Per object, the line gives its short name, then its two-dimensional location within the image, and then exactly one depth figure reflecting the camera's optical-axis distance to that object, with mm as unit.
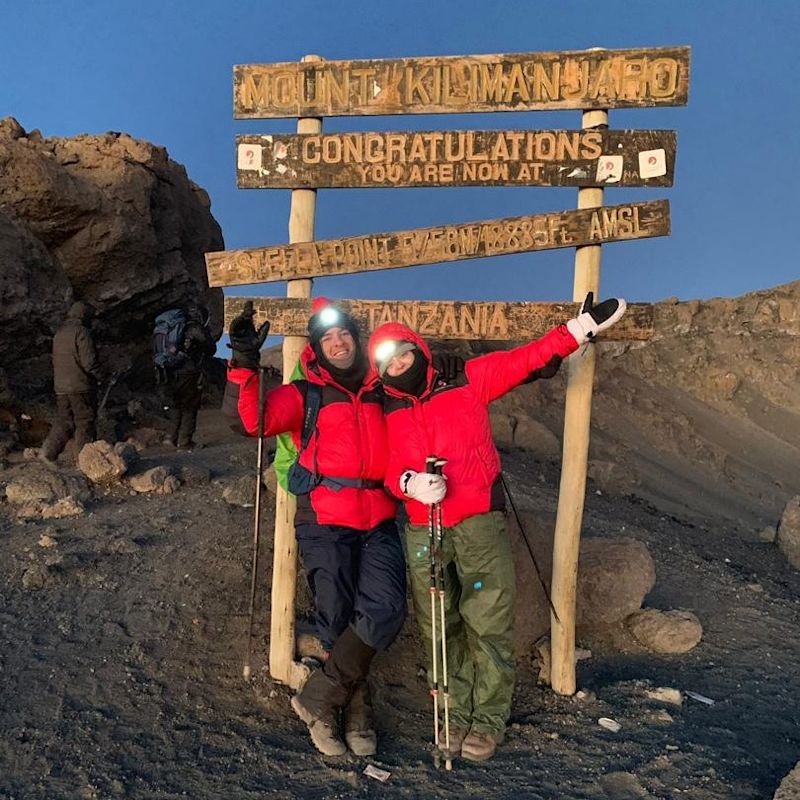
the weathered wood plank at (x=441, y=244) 4828
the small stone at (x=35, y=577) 6042
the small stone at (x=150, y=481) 8984
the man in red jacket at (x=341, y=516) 4176
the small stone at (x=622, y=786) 3740
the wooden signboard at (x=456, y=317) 4883
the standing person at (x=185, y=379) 12414
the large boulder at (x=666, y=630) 5801
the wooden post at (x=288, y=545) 5012
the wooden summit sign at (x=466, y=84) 4727
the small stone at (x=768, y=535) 11906
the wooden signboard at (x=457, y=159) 4816
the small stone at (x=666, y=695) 4805
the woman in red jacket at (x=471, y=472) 4168
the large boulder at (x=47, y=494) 8023
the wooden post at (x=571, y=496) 4918
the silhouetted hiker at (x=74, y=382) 11250
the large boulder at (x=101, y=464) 9133
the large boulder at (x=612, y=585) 6016
